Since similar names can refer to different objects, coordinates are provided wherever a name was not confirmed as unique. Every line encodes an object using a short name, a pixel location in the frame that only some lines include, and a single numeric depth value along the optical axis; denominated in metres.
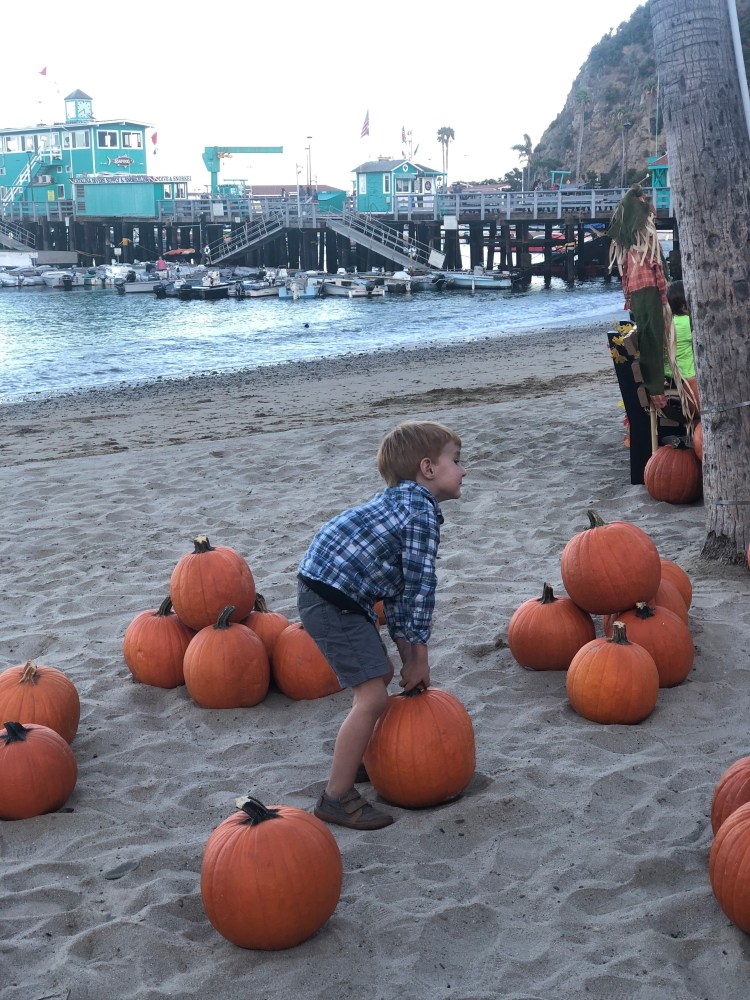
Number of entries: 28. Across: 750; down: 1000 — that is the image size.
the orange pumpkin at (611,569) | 4.48
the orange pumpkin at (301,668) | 4.41
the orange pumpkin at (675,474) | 6.81
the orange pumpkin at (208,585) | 4.60
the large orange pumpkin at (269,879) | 2.78
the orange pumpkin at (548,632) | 4.55
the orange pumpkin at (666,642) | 4.31
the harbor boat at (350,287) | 46.62
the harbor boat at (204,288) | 48.22
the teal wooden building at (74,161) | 72.25
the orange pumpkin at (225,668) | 4.34
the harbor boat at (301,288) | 47.25
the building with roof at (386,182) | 69.50
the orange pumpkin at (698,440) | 6.59
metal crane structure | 77.75
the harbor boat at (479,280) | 50.06
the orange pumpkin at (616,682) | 4.00
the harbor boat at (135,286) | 52.78
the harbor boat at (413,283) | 49.53
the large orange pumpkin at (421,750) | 3.50
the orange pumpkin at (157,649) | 4.61
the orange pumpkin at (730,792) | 3.05
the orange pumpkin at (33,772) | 3.52
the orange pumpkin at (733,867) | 2.71
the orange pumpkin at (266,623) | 4.64
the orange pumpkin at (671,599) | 4.69
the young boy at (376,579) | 3.44
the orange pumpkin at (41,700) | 4.00
